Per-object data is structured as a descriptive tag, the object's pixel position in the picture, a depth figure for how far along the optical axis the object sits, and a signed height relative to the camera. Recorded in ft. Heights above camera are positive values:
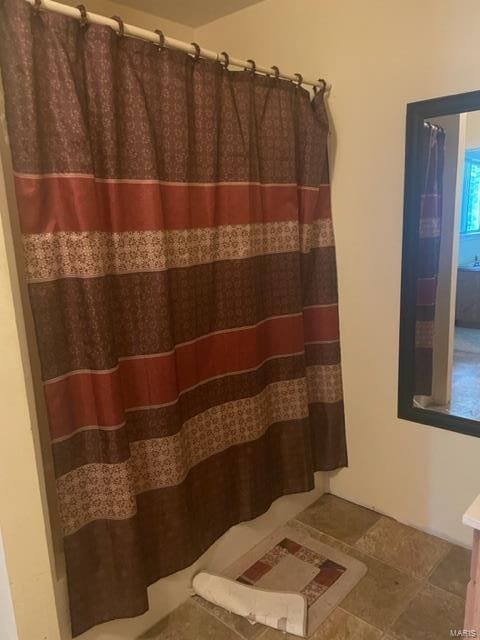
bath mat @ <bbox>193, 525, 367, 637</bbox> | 5.63 -4.31
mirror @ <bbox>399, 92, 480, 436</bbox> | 5.82 -0.63
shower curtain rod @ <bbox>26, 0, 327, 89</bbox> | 3.82 +1.80
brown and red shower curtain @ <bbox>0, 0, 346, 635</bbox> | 3.93 -0.50
